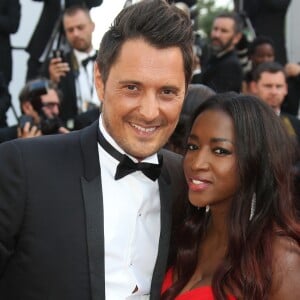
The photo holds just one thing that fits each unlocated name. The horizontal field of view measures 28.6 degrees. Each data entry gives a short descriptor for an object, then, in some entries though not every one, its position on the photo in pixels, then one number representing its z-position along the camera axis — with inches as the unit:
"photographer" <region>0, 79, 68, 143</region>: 171.9
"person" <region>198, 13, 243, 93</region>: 204.4
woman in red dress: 80.5
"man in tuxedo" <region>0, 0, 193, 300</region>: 73.9
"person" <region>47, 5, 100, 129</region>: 196.7
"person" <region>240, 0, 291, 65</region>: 248.2
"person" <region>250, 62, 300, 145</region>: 197.8
